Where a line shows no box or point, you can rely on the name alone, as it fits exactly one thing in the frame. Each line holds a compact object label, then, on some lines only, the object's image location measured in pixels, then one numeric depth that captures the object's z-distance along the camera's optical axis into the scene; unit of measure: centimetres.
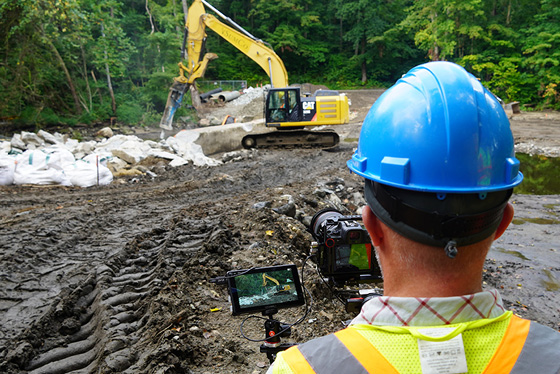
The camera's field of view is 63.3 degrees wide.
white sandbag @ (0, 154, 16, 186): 997
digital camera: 204
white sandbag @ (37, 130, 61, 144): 1607
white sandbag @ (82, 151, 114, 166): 1114
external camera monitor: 180
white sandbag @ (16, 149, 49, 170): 1031
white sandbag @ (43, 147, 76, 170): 1041
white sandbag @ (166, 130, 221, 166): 1346
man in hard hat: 95
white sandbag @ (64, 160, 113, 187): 1029
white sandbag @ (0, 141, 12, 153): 1264
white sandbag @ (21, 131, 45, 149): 1497
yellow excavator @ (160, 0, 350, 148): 1591
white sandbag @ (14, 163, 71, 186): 1009
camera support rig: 174
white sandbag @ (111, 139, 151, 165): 1253
